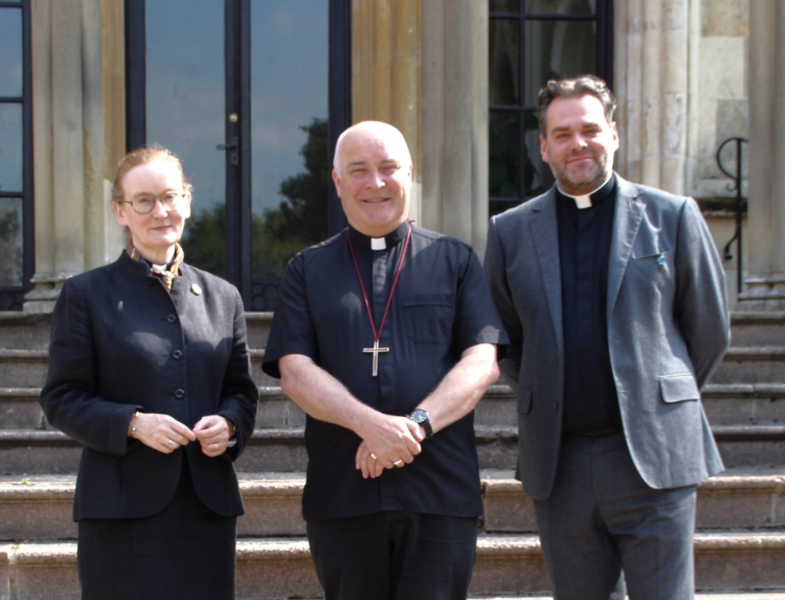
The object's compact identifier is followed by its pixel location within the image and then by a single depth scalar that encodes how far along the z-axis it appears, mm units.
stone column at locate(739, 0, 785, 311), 5551
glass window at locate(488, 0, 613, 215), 6293
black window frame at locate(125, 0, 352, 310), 6109
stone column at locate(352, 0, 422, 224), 5855
